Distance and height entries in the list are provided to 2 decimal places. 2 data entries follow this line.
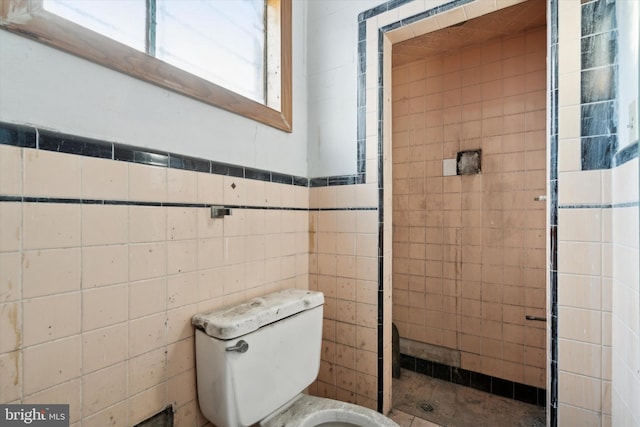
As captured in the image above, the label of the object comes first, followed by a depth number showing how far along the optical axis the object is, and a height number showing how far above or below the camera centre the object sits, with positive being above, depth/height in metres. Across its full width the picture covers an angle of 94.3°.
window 0.75 +0.58
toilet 0.92 -0.53
